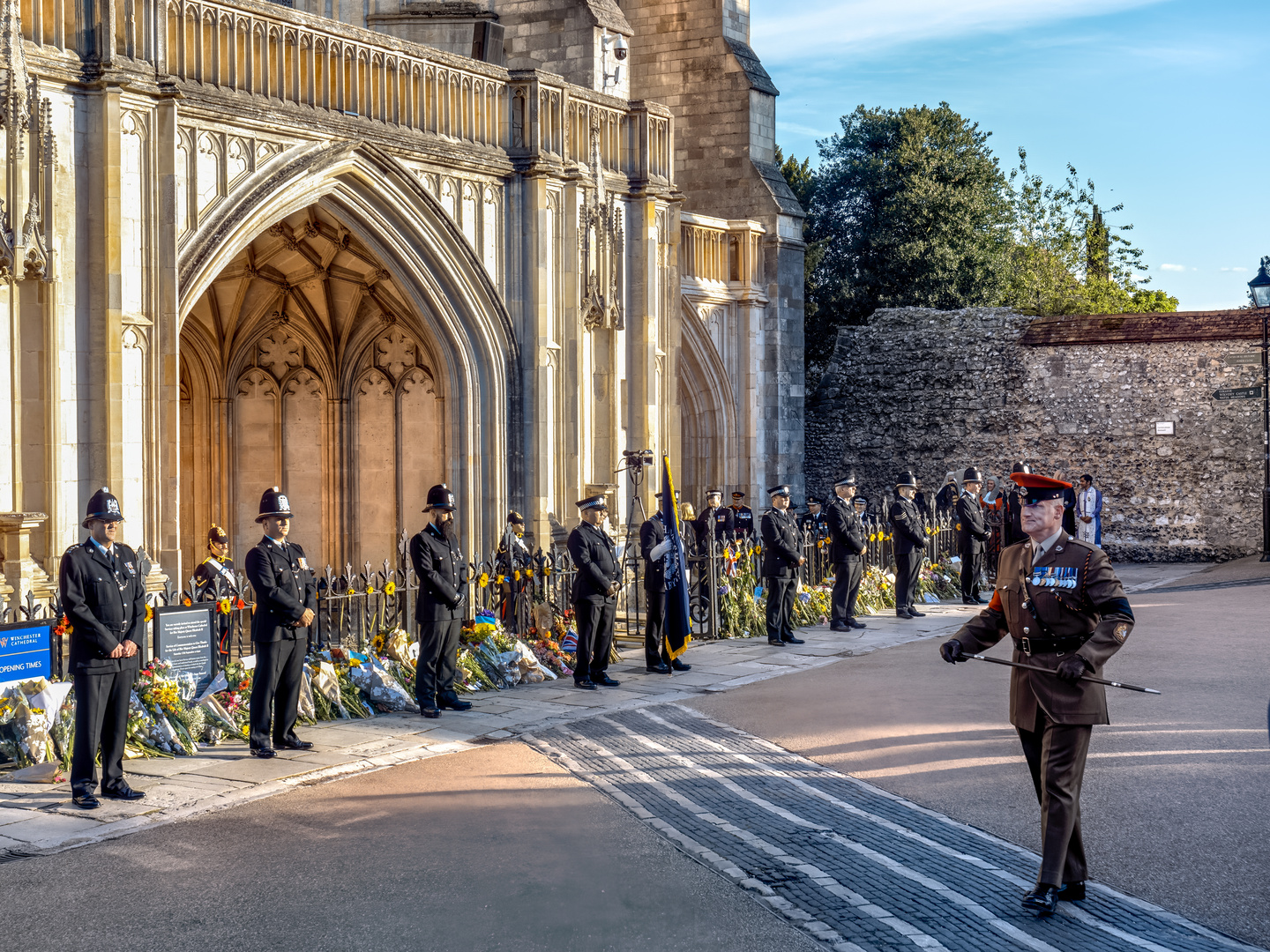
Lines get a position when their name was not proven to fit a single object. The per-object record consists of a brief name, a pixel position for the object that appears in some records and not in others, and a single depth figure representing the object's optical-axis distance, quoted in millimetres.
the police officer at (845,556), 13164
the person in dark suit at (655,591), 10734
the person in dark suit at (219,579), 8867
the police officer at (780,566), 12094
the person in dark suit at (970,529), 14961
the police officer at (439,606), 8961
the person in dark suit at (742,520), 16047
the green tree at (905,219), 32000
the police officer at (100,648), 6574
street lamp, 18375
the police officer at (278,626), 7598
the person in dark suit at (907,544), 13984
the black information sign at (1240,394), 19734
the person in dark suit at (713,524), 12695
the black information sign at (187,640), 8062
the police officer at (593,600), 9938
